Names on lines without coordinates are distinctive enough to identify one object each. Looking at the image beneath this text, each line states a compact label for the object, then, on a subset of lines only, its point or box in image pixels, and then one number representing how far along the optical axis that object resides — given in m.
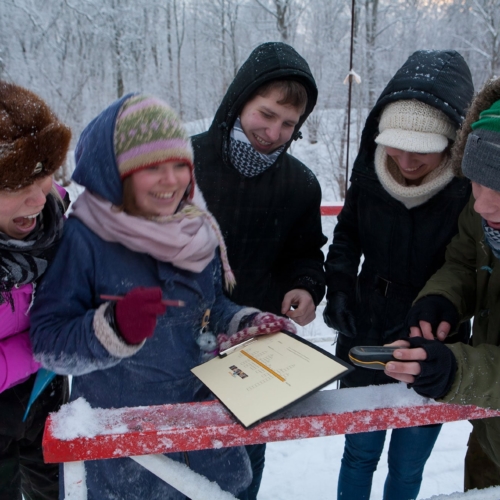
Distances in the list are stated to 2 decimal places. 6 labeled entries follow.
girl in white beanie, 1.42
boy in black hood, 1.55
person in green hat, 0.97
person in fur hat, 0.95
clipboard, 0.94
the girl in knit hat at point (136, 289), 1.00
